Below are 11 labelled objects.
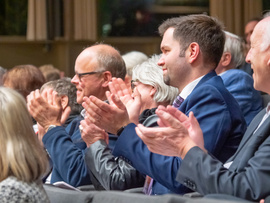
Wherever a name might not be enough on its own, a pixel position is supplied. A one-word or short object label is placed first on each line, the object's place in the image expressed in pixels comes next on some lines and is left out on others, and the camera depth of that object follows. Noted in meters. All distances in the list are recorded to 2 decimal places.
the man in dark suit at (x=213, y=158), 4.27
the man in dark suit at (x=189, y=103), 5.23
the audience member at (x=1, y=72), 11.52
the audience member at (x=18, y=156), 4.28
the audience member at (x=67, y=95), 8.40
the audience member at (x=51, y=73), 13.10
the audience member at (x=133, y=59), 10.54
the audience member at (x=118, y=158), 5.86
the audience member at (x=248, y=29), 12.27
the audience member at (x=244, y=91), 8.61
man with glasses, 6.72
